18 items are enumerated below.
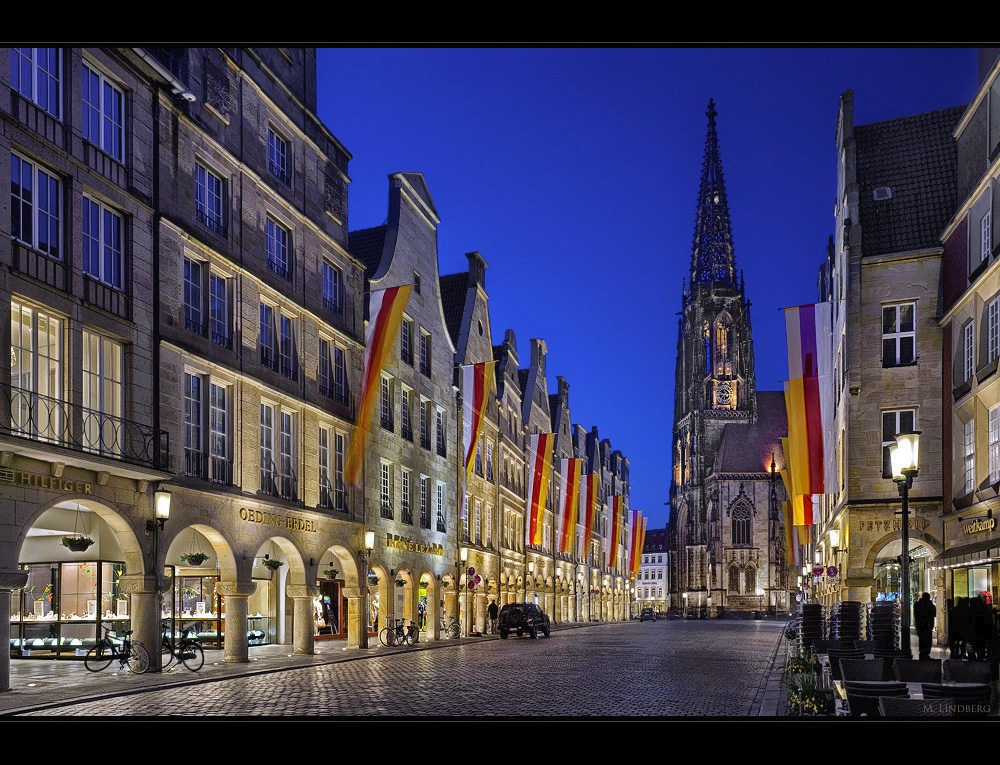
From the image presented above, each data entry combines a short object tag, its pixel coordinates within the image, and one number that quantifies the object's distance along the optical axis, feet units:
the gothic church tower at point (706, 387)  402.11
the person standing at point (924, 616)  79.00
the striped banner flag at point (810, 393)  102.01
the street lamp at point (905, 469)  58.70
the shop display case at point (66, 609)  85.56
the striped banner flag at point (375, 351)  103.96
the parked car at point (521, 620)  141.90
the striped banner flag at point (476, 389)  135.03
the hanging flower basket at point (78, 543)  73.10
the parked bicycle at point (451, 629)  137.39
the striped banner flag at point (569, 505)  183.21
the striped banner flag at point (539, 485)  165.89
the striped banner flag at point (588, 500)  204.64
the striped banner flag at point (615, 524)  223.51
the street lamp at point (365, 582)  109.60
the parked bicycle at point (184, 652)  73.67
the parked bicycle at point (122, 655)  71.92
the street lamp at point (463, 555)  151.12
